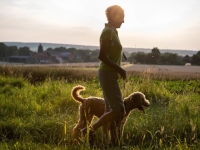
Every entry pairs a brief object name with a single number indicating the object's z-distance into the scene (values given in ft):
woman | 13.87
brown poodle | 15.93
